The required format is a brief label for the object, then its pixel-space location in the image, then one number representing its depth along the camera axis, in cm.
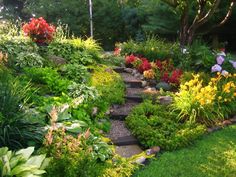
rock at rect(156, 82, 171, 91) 504
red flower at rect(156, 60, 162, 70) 578
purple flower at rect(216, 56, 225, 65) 498
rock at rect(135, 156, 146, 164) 308
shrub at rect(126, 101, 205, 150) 345
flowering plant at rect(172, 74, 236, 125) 400
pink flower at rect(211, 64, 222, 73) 475
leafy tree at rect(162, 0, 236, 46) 674
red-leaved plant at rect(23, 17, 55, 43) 538
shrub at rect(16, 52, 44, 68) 460
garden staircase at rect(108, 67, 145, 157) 341
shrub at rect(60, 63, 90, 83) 462
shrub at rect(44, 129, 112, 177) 231
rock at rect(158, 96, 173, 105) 434
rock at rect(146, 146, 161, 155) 330
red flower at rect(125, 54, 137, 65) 613
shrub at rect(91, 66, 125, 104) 434
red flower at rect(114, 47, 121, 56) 691
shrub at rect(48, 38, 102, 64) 542
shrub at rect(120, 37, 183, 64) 634
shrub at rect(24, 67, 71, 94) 403
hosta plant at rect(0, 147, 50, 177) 206
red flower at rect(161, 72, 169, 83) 529
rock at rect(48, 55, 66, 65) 505
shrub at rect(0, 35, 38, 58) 482
